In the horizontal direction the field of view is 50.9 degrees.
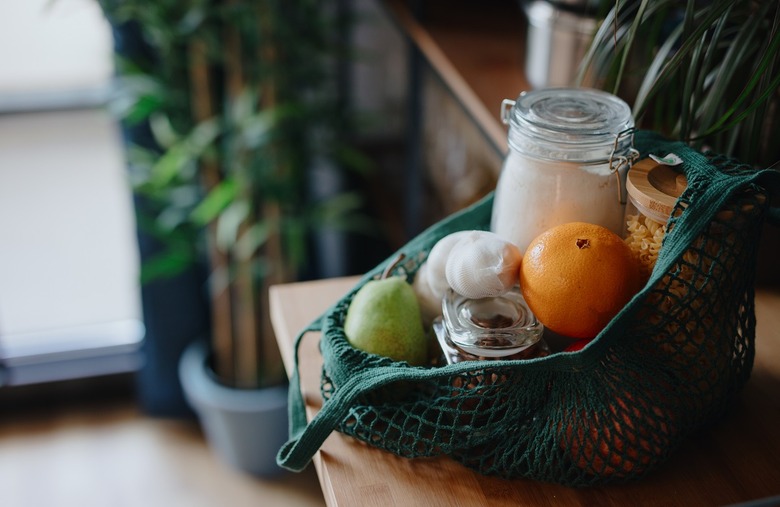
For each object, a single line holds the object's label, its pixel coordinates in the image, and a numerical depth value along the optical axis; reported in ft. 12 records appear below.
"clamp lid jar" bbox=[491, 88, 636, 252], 2.49
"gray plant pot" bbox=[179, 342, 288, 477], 6.14
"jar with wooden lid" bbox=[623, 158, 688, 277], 2.35
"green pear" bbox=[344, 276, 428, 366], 2.54
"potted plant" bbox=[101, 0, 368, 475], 5.36
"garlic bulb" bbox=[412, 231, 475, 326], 2.66
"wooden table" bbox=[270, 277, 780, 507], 2.31
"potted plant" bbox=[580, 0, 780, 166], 2.51
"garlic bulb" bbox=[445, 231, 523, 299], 2.42
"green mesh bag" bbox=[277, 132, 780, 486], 2.21
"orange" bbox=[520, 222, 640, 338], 2.28
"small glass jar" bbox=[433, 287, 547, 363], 2.38
